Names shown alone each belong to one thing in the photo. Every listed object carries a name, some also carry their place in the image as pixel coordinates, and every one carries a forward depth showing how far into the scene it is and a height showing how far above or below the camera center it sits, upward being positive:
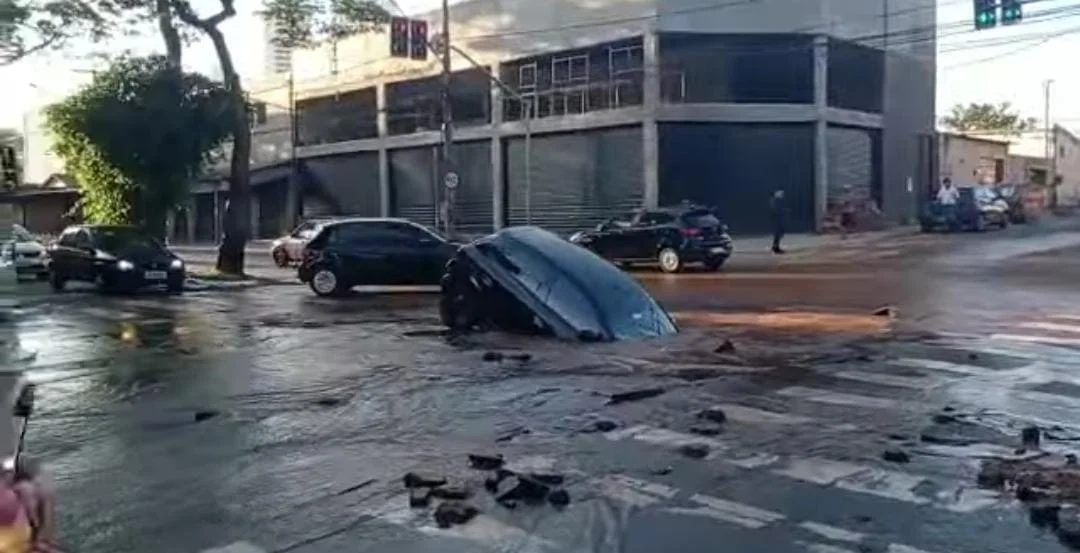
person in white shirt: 43.66 +0.93
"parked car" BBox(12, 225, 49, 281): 28.31 -0.81
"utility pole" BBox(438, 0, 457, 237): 33.34 +2.61
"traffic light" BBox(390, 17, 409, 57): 33.19 +5.22
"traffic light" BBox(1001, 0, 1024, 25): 27.30 +4.82
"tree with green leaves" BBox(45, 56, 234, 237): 30.05 +2.36
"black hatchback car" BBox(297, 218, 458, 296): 23.14 -0.66
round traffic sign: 33.92 +1.24
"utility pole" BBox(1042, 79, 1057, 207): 70.19 +3.42
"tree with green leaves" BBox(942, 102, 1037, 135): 87.38 +7.59
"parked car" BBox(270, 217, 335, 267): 34.78 -0.62
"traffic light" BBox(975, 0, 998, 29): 27.55 +4.80
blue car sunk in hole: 13.82 -0.85
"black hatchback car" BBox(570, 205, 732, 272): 28.98 -0.43
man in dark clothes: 35.62 +0.18
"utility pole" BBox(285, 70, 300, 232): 59.38 +2.55
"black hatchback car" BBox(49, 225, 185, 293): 24.80 -0.74
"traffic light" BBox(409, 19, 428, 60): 33.50 +5.24
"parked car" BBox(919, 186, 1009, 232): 43.62 +0.19
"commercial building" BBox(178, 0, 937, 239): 41.44 +4.21
